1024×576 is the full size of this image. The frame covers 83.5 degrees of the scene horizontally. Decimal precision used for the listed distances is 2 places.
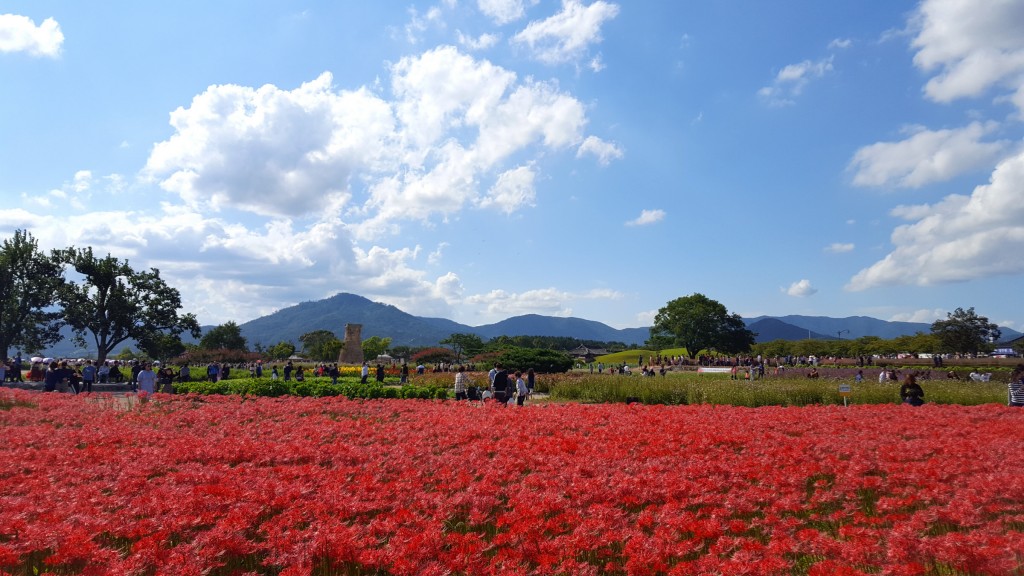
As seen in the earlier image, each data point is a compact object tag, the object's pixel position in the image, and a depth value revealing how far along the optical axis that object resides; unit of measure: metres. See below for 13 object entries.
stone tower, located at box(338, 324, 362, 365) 65.38
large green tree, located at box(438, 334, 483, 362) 104.40
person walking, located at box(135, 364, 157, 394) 22.03
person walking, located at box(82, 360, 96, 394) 26.81
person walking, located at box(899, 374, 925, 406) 15.95
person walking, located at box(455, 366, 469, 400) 21.44
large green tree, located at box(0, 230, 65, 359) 49.41
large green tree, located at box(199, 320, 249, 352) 118.44
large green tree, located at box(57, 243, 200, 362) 52.19
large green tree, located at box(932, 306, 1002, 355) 69.12
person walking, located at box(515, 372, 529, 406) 19.88
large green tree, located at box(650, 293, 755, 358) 89.38
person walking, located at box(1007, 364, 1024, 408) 15.52
